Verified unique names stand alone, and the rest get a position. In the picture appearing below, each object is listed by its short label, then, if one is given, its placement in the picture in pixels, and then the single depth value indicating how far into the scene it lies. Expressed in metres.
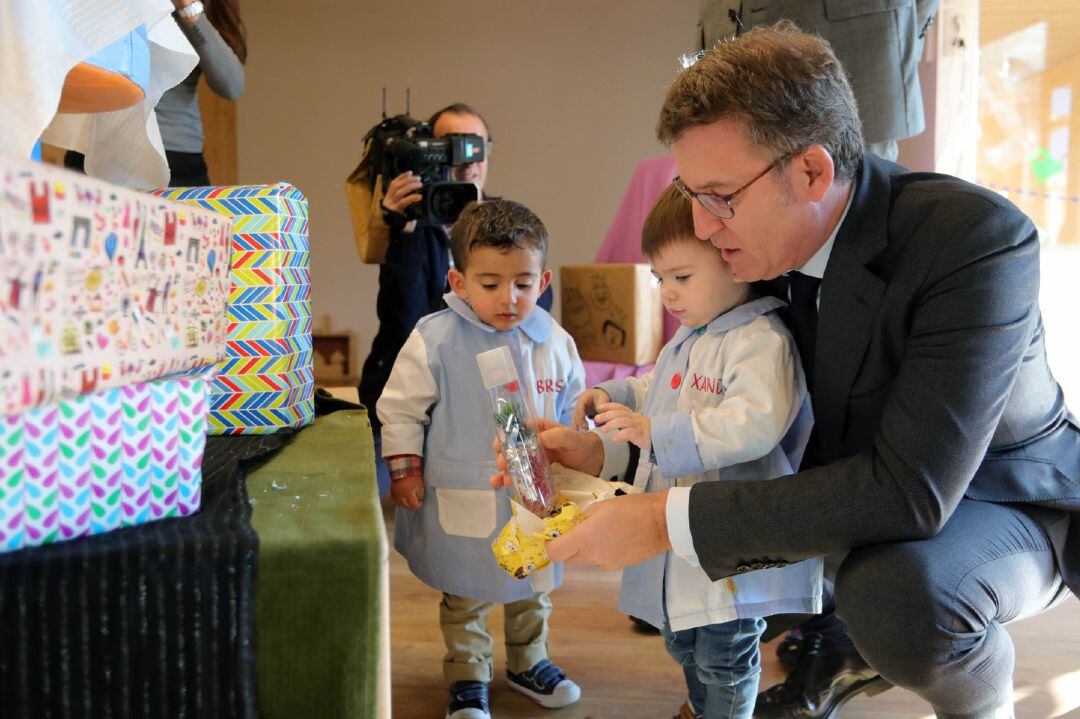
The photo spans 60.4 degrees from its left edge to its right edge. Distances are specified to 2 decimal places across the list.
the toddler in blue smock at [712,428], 1.06
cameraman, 1.88
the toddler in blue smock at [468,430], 1.45
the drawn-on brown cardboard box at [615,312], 2.26
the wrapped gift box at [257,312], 1.11
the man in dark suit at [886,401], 0.93
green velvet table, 0.64
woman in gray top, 1.75
